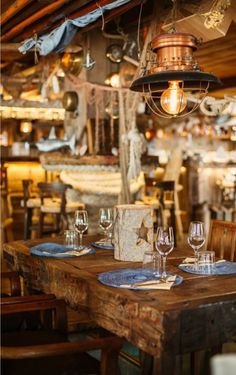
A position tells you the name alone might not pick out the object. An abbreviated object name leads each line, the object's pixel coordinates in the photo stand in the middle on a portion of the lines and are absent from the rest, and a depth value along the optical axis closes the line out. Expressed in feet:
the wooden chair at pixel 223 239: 11.12
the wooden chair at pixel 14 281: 9.56
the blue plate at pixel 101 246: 10.57
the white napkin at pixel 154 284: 7.35
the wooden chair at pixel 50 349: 6.26
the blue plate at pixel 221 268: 8.34
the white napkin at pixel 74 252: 9.73
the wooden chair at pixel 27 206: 20.62
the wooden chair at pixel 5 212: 22.62
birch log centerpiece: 9.22
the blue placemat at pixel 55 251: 9.58
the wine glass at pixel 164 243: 8.18
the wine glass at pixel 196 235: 8.80
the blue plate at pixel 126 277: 7.57
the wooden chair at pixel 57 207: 18.89
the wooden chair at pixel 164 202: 22.45
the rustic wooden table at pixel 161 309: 6.27
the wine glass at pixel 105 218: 10.68
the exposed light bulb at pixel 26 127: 26.43
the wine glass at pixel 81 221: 10.37
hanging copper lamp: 8.81
